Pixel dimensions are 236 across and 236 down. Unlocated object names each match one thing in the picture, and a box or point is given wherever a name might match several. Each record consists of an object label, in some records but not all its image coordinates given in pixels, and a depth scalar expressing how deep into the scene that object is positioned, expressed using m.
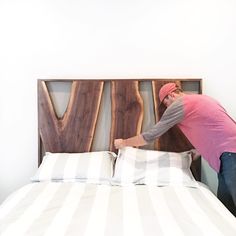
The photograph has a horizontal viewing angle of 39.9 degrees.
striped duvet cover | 1.68
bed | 1.75
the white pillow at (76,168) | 2.59
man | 2.31
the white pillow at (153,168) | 2.53
